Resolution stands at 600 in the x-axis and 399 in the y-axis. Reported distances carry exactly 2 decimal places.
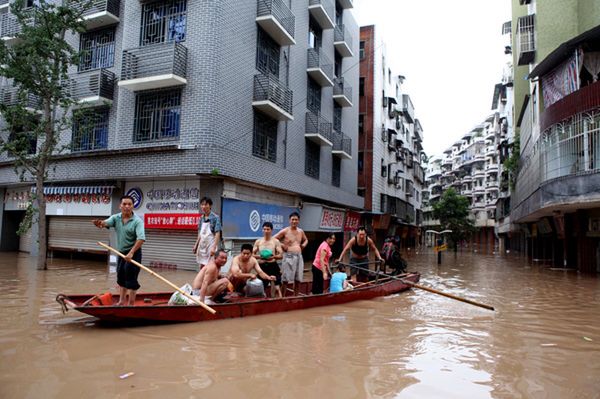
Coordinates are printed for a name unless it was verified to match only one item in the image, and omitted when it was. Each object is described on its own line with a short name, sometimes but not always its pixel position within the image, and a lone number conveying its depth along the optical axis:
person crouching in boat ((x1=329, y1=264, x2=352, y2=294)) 9.28
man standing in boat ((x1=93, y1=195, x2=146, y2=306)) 6.38
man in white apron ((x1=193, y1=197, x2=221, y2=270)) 7.88
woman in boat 8.98
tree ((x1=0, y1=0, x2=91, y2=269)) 12.20
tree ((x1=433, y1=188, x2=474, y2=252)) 41.14
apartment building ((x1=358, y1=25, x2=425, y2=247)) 28.14
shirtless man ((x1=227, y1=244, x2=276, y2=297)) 7.64
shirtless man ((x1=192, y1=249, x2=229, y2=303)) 6.86
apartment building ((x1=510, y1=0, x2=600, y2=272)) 13.29
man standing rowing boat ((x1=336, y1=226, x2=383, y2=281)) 10.23
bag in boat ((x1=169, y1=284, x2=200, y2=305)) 6.61
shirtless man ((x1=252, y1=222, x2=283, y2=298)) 8.19
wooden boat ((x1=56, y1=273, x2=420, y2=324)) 5.77
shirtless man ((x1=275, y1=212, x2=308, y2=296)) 8.73
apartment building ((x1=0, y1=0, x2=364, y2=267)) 13.20
